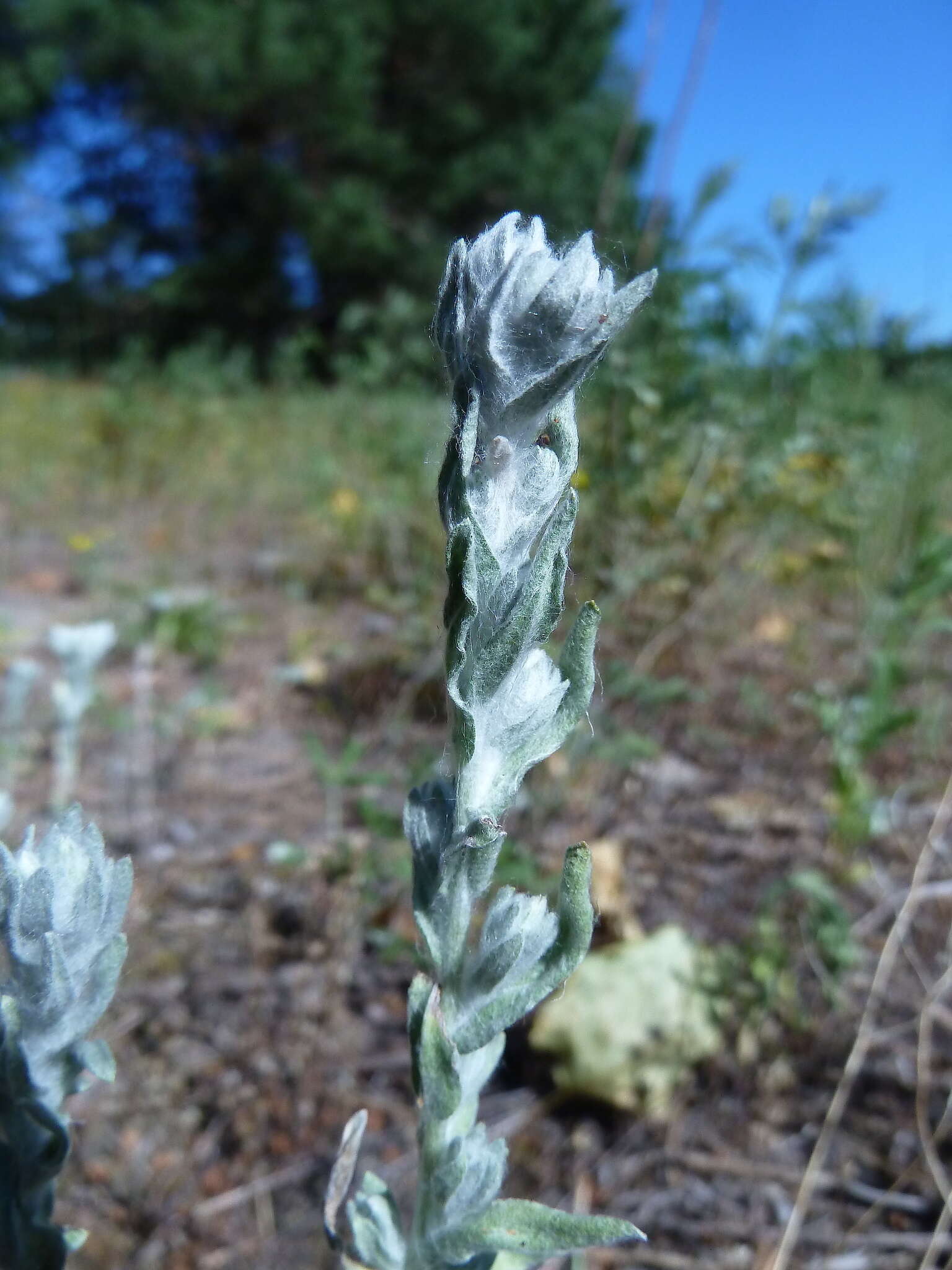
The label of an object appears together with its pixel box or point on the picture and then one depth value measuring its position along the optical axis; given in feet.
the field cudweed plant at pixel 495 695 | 0.28
